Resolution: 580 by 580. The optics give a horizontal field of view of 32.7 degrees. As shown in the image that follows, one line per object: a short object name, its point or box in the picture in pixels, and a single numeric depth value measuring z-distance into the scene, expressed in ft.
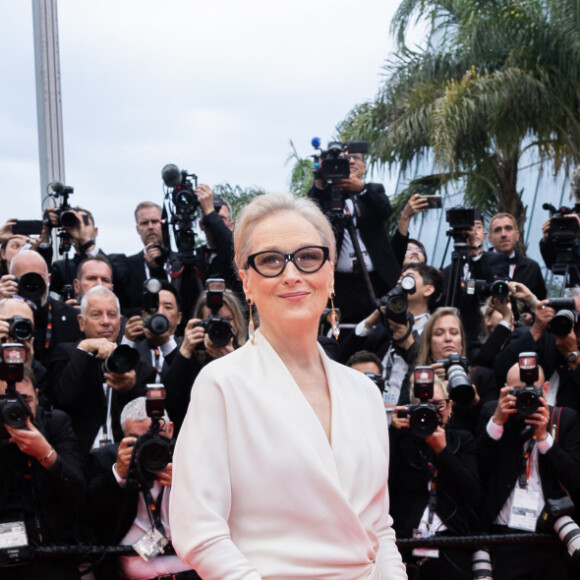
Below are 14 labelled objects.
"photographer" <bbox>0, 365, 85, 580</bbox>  15.30
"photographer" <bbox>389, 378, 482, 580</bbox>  16.48
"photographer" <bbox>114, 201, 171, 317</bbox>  22.20
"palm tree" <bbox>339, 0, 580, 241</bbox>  43.96
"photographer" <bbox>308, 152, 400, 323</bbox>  21.15
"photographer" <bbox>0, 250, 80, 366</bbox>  19.04
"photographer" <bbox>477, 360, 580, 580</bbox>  16.42
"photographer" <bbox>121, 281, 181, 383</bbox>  18.45
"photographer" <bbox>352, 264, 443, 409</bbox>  19.19
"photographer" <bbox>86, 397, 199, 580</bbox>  15.78
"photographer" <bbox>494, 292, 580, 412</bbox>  18.37
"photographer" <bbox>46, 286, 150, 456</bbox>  17.22
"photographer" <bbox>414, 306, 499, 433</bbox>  18.54
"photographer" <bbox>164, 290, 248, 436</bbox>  17.49
